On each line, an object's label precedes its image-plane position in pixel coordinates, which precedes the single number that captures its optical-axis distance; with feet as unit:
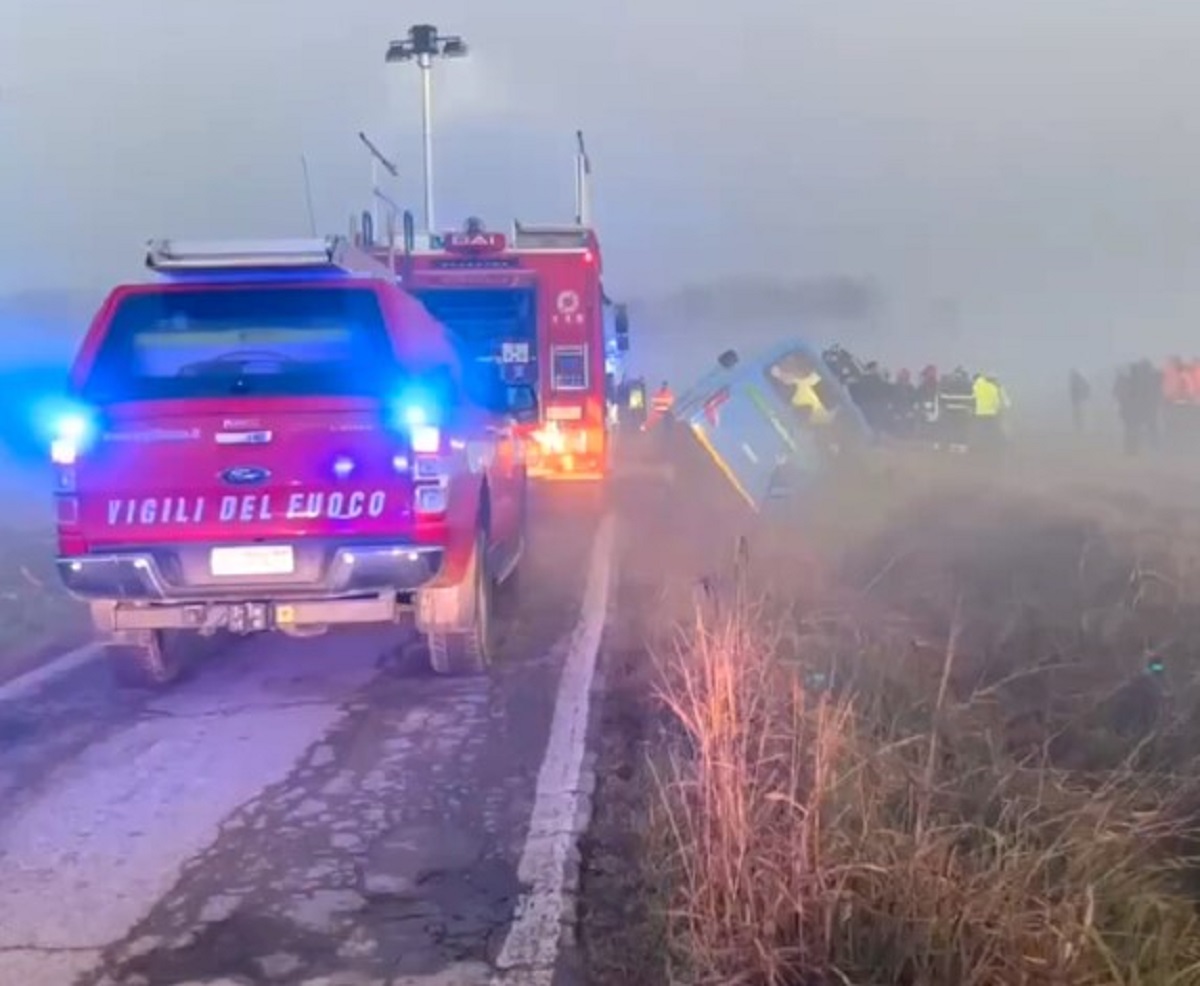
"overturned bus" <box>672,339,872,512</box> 56.44
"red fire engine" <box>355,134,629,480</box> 54.90
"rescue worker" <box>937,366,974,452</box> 85.25
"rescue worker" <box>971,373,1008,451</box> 84.84
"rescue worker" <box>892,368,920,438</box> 85.20
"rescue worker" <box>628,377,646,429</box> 82.53
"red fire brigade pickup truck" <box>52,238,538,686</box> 25.94
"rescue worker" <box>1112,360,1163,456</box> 86.99
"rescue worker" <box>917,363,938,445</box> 85.40
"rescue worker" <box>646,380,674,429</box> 88.17
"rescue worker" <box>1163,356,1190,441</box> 85.87
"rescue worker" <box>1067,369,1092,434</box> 109.91
